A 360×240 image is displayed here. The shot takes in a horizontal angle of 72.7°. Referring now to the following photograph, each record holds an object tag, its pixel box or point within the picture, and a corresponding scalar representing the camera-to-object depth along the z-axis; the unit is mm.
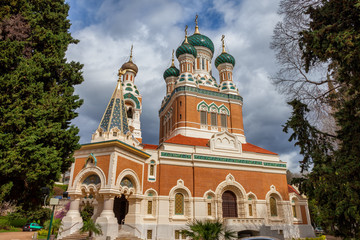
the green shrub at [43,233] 19875
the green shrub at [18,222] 27734
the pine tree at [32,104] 8500
